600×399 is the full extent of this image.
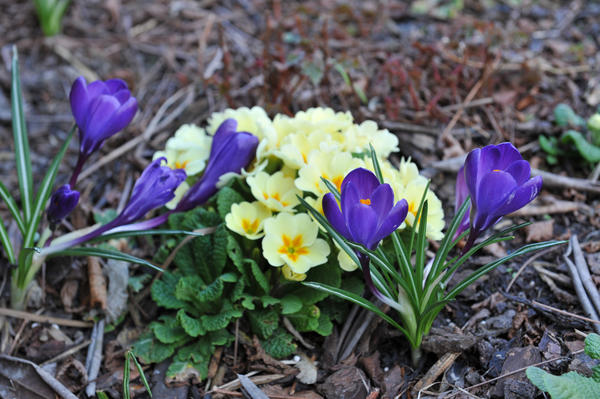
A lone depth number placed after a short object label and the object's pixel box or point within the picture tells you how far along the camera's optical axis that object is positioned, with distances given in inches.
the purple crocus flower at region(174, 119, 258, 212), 26.6
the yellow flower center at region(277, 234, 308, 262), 25.4
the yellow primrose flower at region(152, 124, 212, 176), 27.5
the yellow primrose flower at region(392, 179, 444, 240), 25.5
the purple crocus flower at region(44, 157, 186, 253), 25.7
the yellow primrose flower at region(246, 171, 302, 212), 26.1
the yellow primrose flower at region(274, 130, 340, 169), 26.2
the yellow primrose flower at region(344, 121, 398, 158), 26.8
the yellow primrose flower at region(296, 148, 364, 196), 25.5
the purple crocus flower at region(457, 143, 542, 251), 23.4
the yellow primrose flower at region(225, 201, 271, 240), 25.8
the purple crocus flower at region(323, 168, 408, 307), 23.4
